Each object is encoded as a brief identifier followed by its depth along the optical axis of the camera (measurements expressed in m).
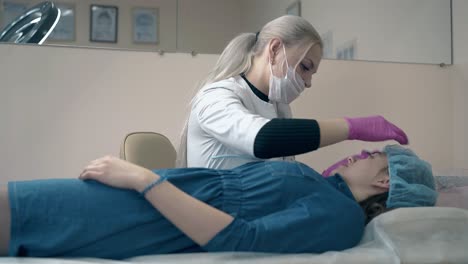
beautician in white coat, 1.15
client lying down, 1.00
